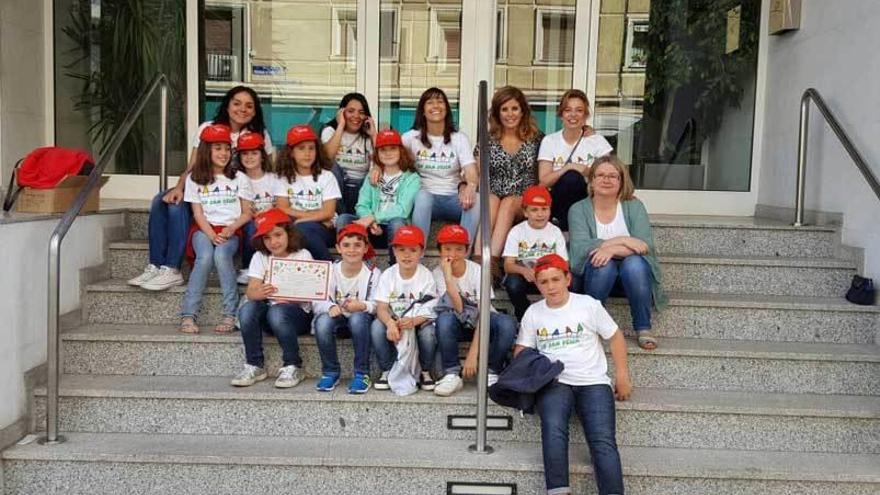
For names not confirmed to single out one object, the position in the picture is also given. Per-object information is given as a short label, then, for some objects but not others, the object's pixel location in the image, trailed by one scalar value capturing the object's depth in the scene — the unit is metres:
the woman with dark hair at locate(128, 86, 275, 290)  4.03
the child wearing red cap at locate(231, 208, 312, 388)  3.54
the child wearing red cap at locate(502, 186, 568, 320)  3.75
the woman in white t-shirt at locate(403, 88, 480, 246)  4.38
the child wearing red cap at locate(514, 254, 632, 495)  3.05
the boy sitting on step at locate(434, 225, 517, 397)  3.46
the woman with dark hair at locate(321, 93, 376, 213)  4.63
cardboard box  3.78
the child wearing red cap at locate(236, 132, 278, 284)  4.18
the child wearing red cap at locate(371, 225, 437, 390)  3.46
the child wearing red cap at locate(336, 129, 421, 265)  4.11
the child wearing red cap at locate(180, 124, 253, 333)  3.88
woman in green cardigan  3.65
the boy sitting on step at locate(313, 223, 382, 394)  3.48
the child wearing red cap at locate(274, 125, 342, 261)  4.14
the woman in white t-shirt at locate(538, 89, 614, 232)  4.27
